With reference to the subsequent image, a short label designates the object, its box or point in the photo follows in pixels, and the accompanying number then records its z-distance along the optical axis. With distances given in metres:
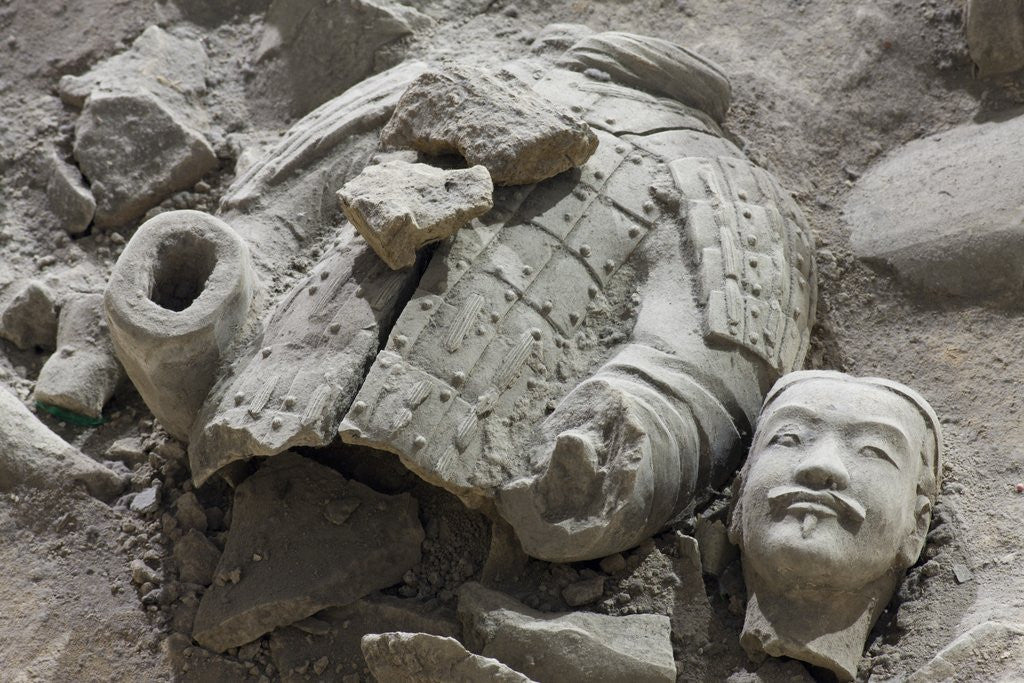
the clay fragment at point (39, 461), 3.58
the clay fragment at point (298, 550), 3.24
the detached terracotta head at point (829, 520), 3.01
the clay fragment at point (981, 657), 2.85
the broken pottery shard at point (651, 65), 4.18
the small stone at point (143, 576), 3.43
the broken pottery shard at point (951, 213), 3.94
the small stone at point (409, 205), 3.26
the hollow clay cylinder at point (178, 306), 3.28
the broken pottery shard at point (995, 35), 4.36
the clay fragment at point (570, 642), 3.01
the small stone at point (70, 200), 4.34
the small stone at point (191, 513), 3.51
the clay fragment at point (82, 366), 3.79
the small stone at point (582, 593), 3.20
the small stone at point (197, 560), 3.42
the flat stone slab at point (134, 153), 4.36
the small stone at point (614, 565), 3.28
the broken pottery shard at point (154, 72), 4.59
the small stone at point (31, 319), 4.00
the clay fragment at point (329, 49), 4.75
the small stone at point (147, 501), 3.59
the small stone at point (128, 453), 3.73
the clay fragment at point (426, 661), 2.89
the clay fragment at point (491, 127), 3.55
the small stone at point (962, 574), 3.18
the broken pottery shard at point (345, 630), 3.23
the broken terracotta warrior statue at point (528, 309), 3.16
